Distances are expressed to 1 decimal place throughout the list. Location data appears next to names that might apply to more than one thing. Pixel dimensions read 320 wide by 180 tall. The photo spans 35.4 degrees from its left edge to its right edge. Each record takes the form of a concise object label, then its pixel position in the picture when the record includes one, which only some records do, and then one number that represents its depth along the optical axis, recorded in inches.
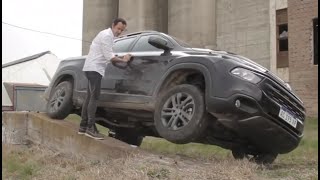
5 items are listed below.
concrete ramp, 266.2
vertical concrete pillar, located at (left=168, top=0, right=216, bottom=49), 935.7
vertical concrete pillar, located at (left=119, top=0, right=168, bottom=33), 1018.1
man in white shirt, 276.8
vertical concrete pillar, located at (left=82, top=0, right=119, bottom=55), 1112.8
